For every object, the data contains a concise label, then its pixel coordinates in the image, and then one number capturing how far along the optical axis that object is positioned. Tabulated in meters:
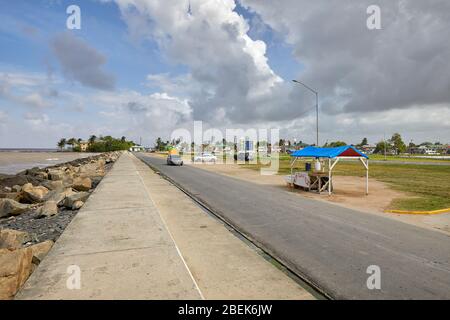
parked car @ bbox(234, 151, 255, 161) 56.91
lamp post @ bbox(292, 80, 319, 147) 24.28
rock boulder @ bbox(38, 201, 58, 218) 10.34
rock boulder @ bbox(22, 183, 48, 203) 14.16
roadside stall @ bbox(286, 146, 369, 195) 15.66
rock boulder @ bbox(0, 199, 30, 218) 11.47
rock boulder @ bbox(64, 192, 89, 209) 11.19
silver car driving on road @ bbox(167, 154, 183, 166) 41.50
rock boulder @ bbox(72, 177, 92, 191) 16.17
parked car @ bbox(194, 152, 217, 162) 55.59
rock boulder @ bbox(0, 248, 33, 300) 4.40
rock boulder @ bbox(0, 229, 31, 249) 7.00
